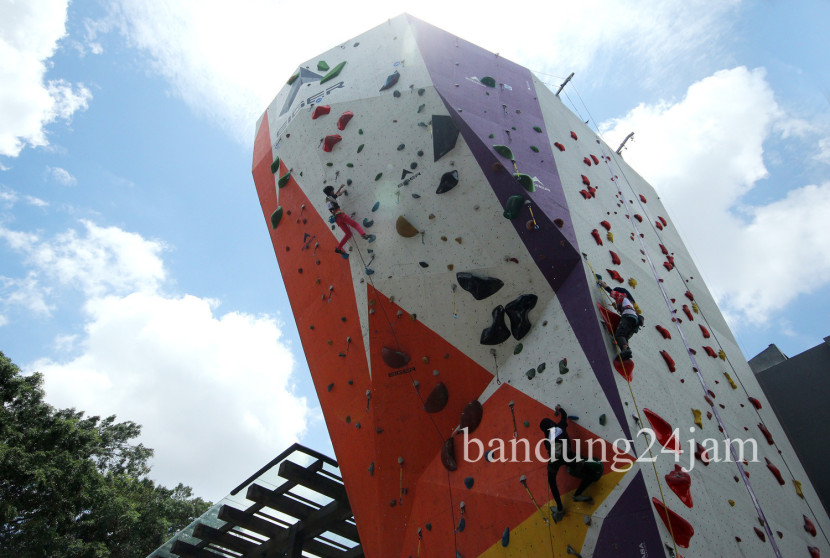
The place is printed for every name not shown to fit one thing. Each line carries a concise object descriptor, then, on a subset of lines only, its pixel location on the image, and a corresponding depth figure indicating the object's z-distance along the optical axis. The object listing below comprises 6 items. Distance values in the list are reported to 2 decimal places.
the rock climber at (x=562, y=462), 4.18
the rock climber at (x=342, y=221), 6.82
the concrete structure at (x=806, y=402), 9.81
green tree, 11.22
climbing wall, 4.63
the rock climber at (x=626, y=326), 5.00
